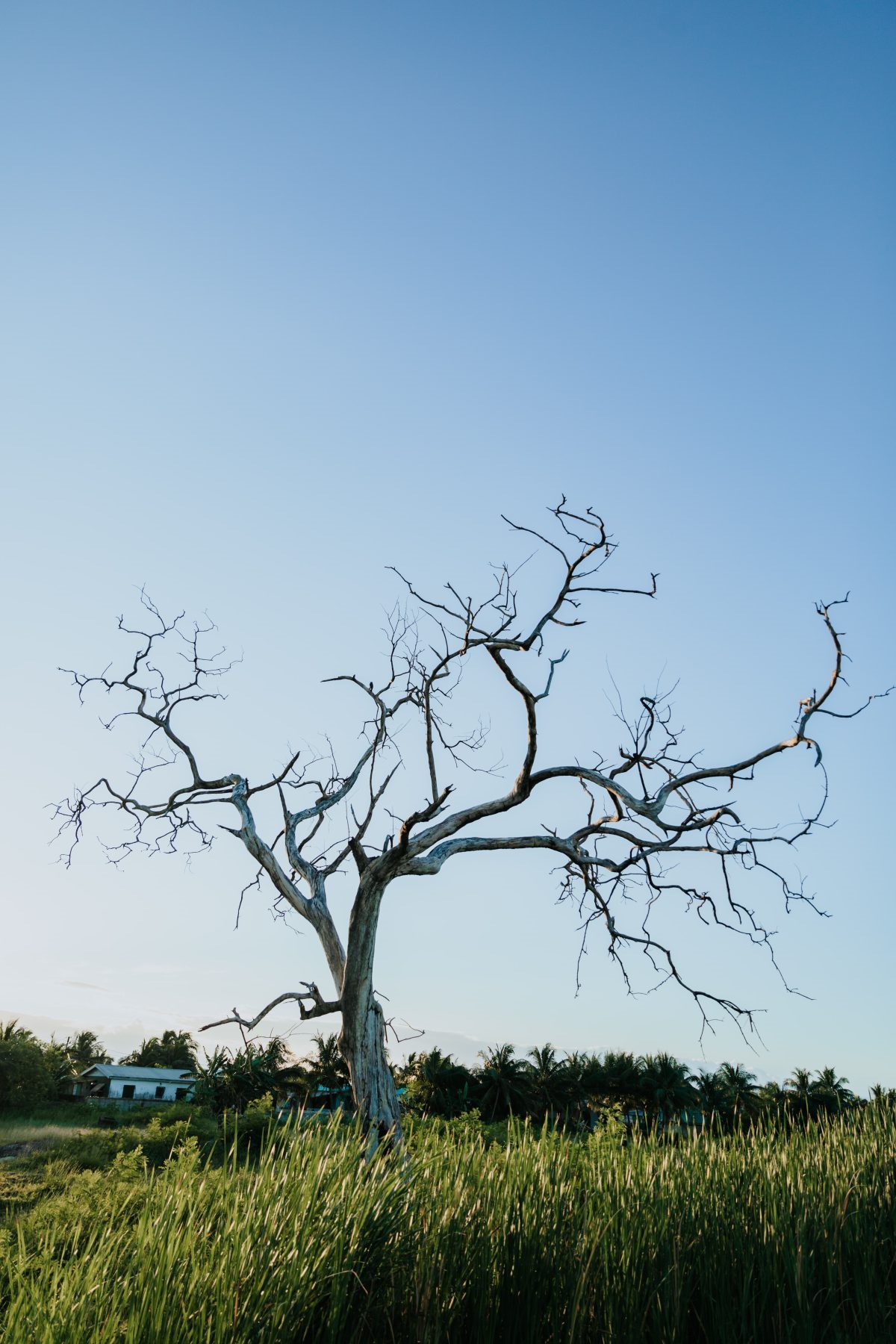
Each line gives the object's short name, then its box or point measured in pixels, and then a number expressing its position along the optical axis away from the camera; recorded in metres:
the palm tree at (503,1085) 38.50
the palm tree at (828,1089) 39.50
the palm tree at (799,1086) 38.84
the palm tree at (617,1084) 40.22
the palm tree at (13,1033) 35.53
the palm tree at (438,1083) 35.56
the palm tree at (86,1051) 52.84
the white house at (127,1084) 47.75
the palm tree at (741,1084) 37.06
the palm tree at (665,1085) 38.72
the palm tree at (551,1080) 39.19
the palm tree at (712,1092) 38.56
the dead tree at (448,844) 9.86
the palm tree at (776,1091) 37.20
